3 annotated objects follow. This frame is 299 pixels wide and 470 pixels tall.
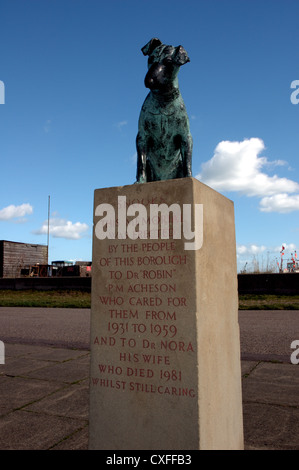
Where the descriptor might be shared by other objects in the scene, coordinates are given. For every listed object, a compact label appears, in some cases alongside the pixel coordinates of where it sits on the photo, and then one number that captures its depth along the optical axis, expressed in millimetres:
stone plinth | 2289
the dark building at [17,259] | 32812
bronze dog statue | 3098
